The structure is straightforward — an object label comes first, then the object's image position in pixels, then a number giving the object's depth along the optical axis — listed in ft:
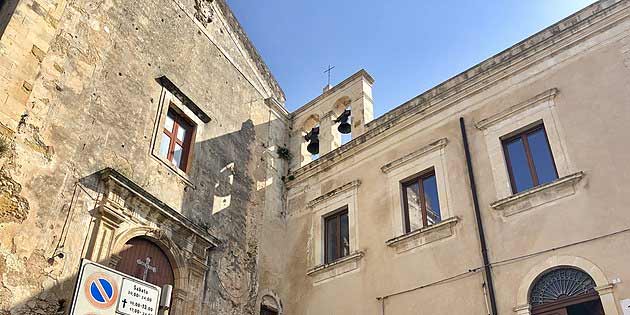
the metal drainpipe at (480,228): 26.53
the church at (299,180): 24.26
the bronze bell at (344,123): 41.63
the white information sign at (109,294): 12.94
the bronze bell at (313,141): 43.24
